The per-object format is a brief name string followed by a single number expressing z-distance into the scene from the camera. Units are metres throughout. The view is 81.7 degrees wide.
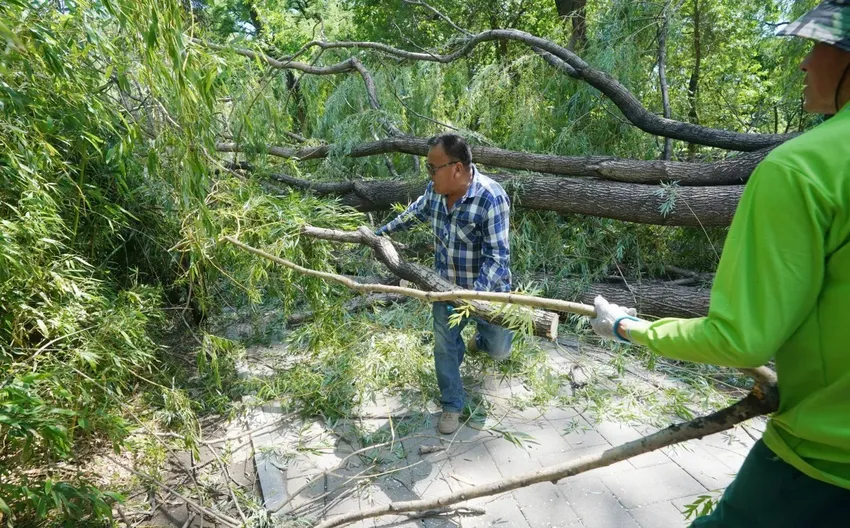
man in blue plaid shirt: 2.57
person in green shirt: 0.95
